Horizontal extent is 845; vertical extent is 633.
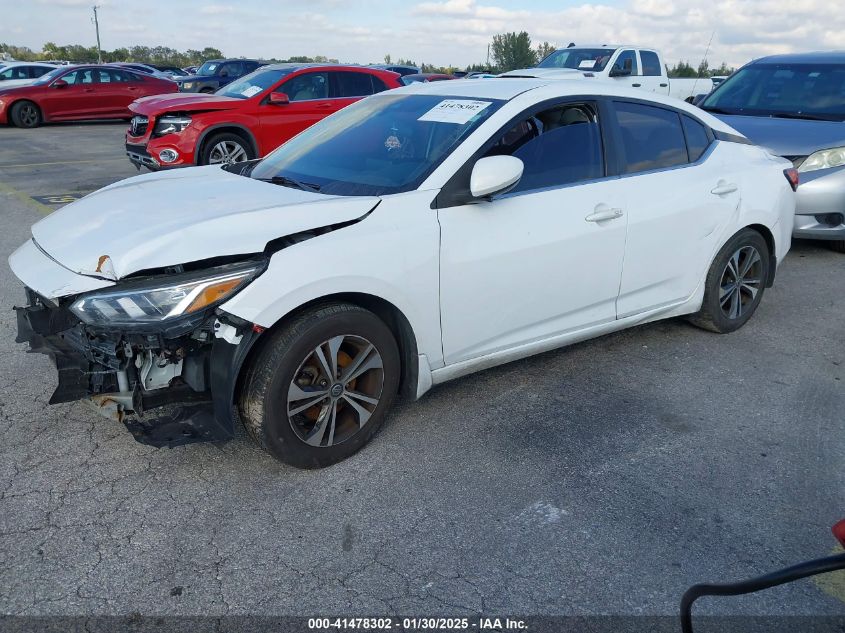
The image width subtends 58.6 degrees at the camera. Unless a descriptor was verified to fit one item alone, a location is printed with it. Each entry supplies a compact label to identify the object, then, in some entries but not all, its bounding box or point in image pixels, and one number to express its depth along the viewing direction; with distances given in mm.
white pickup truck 14469
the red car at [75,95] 18391
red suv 9914
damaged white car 3008
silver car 6957
